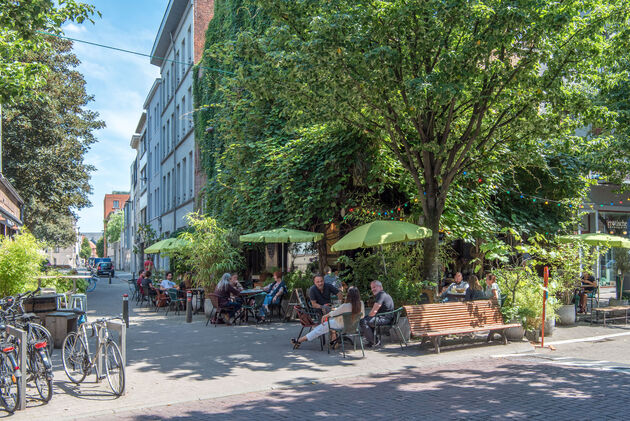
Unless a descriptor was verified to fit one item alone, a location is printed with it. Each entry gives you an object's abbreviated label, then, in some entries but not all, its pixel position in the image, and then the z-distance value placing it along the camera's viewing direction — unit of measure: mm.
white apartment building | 30781
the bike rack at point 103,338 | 7445
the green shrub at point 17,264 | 11555
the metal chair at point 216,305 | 14500
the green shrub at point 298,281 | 16562
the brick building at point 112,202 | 133375
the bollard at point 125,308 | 13255
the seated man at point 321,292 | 11492
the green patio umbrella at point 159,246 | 21398
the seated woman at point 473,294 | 12266
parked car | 57462
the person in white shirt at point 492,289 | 11764
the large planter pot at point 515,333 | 11500
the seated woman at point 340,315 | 10172
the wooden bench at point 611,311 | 14047
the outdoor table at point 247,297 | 15173
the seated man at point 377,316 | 10680
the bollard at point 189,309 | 15148
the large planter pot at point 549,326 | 12312
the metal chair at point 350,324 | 10266
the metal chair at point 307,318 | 11039
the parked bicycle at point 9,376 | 6457
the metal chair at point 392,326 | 10750
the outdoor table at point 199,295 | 18047
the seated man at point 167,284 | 19281
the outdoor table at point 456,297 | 13492
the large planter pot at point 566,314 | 14344
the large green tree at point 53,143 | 26688
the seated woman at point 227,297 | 14523
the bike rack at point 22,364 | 6500
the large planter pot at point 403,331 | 11609
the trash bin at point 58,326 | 10687
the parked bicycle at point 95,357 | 7172
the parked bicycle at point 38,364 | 6762
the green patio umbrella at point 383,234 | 12062
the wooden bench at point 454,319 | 10180
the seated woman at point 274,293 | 15093
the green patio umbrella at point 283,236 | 15508
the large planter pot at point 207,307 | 16938
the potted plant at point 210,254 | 17688
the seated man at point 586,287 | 16719
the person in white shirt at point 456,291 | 13531
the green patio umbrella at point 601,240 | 15781
